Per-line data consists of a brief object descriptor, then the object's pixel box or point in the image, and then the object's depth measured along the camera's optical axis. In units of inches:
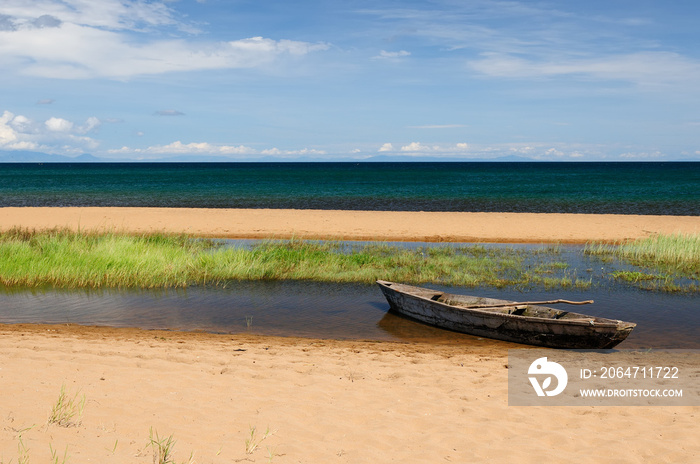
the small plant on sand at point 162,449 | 204.4
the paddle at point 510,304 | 488.4
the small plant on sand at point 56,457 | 190.2
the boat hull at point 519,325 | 418.3
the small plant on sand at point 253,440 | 226.2
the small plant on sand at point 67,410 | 232.4
